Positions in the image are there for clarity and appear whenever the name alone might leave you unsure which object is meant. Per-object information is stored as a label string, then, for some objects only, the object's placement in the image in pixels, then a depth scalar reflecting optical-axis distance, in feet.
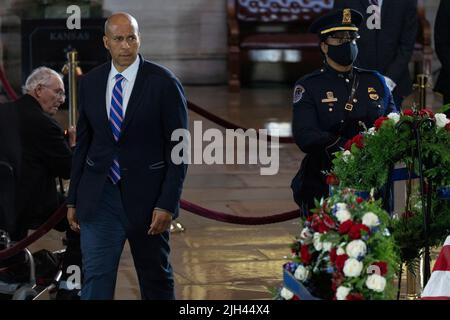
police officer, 45.37
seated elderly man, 52.26
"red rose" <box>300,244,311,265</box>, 30.99
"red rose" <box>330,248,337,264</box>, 30.05
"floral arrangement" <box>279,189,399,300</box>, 29.73
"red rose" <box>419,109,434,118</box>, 40.78
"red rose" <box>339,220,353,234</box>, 30.12
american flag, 31.50
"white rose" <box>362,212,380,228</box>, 30.19
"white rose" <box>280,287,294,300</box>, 30.91
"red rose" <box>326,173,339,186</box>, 41.22
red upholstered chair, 114.11
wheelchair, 48.57
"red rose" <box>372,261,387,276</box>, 29.94
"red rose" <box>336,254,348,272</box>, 29.84
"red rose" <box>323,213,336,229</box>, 30.58
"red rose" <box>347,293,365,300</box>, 29.63
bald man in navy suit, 40.04
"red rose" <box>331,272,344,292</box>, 29.94
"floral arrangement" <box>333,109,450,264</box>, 39.14
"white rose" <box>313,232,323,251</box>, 30.50
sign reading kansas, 97.30
